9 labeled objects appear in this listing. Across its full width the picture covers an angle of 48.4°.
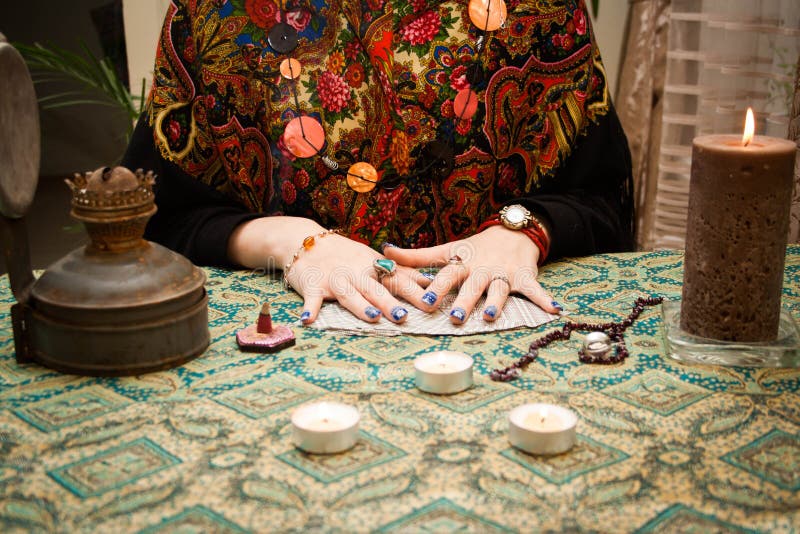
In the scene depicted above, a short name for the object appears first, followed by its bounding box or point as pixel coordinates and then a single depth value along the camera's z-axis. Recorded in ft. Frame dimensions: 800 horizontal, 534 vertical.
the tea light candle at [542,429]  3.17
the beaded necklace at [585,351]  3.88
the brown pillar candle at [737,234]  3.76
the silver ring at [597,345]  4.01
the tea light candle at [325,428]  3.19
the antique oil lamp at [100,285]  3.81
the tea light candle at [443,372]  3.68
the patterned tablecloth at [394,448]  2.84
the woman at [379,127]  5.57
